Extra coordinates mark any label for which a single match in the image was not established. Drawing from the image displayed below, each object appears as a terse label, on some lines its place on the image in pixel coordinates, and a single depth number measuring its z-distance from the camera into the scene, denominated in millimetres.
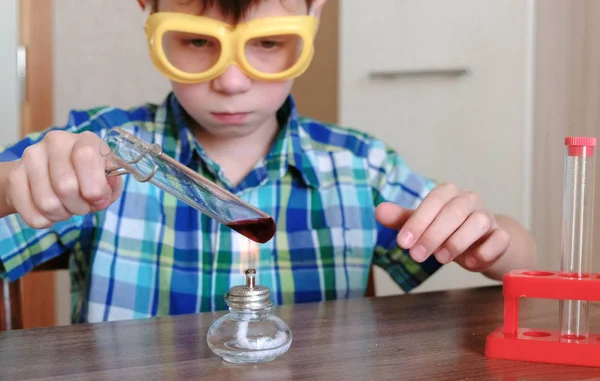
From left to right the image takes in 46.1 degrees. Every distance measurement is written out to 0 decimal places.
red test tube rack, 604
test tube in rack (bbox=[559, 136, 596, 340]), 627
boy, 908
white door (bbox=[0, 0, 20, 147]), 1997
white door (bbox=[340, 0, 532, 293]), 1928
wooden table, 556
